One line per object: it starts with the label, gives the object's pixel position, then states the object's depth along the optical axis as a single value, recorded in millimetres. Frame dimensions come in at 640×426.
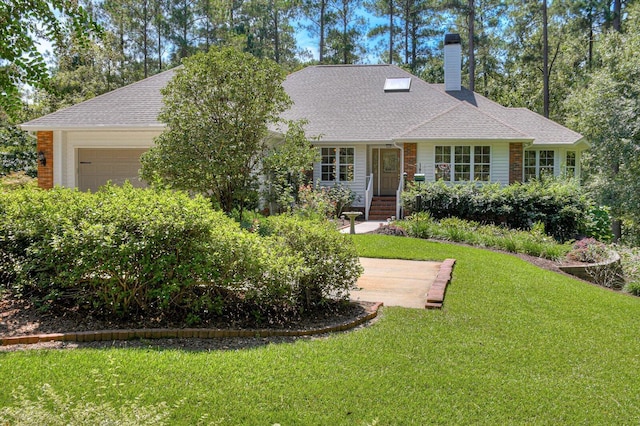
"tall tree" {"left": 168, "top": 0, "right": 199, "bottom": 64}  33656
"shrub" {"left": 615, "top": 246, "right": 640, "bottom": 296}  8734
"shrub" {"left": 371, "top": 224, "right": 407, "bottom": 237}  13195
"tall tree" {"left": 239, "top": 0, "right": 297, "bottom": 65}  36625
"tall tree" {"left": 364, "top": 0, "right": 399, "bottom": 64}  34250
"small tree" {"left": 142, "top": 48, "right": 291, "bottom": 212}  10438
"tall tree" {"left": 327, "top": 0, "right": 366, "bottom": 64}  34844
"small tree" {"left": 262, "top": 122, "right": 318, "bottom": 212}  11055
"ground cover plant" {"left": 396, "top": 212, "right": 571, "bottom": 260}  11016
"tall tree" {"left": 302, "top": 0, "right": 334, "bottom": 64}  34719
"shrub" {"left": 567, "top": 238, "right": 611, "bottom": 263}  10180
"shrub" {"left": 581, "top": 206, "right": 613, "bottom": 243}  14468
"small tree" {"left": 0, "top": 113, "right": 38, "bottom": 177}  18422
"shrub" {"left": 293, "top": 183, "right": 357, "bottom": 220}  11992
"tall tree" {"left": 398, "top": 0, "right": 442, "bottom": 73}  34281
